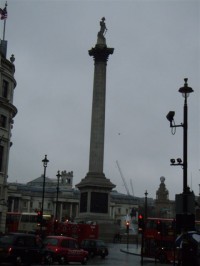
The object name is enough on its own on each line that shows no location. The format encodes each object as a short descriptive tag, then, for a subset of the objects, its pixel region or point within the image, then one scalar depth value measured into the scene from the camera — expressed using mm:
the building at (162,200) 113062
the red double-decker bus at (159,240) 41016
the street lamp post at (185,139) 20250
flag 56969
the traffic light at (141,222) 41969
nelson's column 73250
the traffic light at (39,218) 47375
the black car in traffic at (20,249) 27188
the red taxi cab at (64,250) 32312
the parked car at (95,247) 43531
